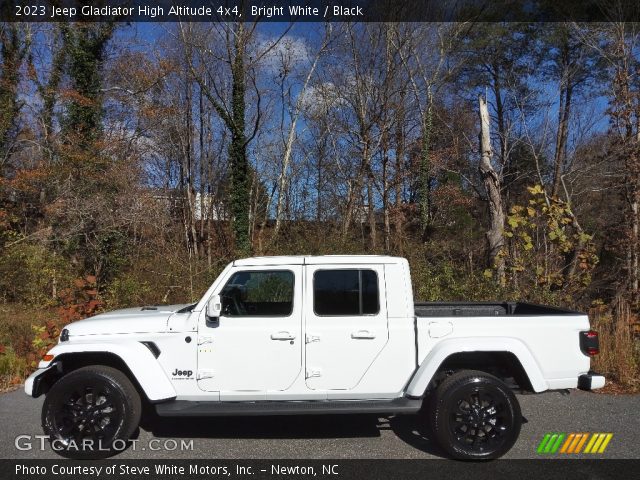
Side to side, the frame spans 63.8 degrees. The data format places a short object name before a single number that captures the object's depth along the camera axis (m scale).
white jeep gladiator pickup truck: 4.46
